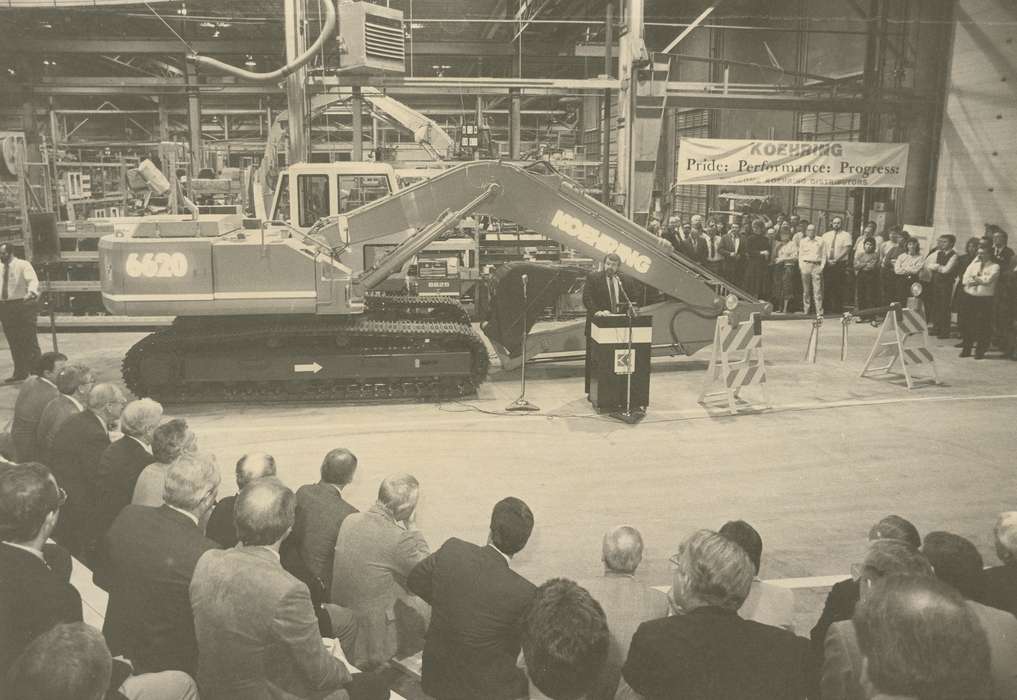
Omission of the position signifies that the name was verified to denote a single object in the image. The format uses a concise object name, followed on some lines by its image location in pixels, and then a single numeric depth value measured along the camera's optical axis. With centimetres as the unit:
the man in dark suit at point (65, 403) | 613
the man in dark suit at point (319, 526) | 475
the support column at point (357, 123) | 1706
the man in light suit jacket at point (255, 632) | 341
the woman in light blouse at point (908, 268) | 1560
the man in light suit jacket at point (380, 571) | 447
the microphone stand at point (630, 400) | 1002
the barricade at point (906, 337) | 1187
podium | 998
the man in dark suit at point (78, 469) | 552
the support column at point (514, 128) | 2228
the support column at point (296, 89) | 1675
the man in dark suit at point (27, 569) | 337
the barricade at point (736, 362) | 1069
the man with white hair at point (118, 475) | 530
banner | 1741
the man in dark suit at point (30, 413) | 639
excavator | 1004
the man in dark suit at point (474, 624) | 370
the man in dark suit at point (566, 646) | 312
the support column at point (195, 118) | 2312
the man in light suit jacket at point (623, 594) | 374
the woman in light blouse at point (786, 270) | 1756
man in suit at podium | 1062
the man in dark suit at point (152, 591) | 378
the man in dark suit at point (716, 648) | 302
